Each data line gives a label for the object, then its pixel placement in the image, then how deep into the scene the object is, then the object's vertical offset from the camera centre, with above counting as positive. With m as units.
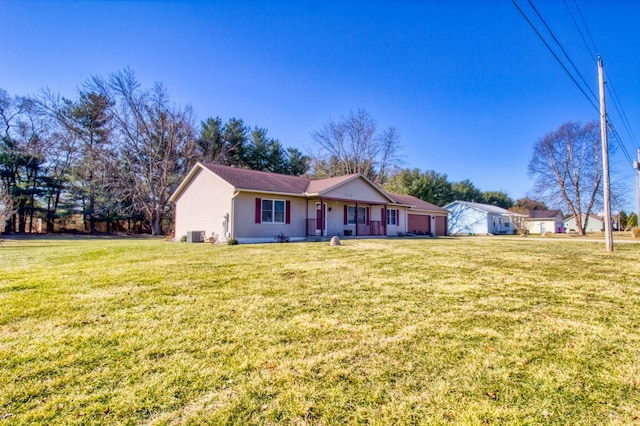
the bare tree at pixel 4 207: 14.59 +1.18
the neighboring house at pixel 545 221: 42.84 +0.47
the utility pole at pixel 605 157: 10.53 +2.37
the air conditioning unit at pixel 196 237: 15.08 -0.45
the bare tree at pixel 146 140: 24.95 +7.61
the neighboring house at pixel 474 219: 32.34 +0.70
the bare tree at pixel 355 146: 32.97 +9.02
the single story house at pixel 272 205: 14.02 +1.18
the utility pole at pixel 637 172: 17.36 +3.30
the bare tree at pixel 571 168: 29.08 +5.67
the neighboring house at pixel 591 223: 50.01 +0.14
